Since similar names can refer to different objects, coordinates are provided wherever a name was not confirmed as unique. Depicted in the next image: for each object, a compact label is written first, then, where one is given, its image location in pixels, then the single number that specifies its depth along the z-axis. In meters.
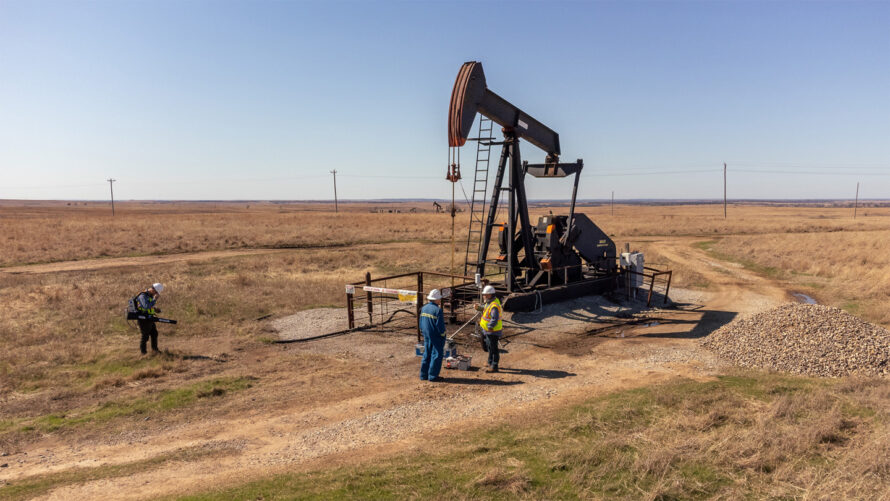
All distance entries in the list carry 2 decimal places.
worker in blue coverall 9.11
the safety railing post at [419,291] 12.00
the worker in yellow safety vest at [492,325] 9.68
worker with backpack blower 11.01
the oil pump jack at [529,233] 12.62
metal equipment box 17.52
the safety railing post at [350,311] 13.09
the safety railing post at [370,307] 13.27
